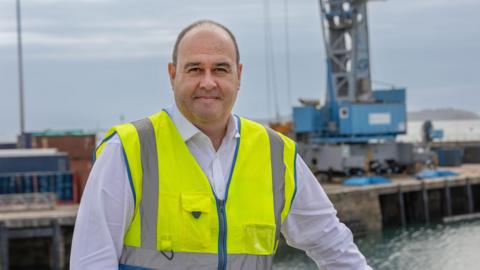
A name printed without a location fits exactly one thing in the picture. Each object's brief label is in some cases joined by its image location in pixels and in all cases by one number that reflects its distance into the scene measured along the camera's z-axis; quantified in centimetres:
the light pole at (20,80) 3888
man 198
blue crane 3747
